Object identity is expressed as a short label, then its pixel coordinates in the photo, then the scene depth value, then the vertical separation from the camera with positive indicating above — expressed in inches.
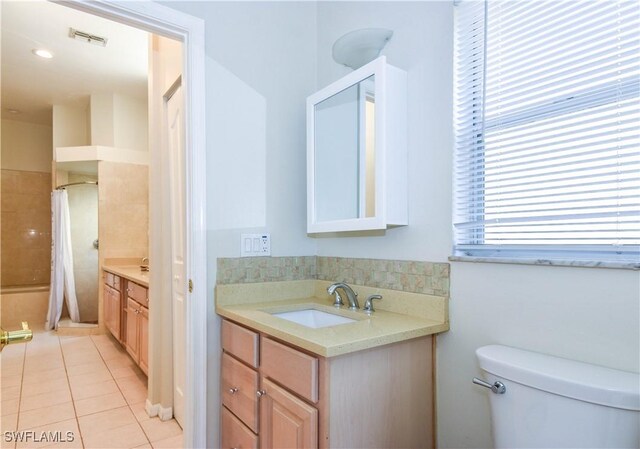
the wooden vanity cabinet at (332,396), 43.5 -23.0
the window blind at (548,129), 38.4 +11.0
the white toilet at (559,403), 33.2 -17.9
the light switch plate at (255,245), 70.7 -4.5
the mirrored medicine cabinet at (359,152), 57.0 +12.0
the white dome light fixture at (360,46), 61.1 +30.1
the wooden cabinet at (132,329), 115.4 -35.1
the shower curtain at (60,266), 171.9 -20.7
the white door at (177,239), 83.3 -4.1
